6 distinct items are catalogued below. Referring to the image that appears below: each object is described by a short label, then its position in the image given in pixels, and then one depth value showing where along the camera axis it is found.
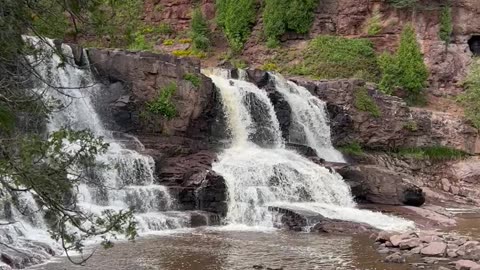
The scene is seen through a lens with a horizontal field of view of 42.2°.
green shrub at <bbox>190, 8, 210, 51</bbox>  44.12
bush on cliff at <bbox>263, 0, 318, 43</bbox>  42.53
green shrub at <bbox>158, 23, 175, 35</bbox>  46.38
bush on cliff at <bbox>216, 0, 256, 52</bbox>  44.11
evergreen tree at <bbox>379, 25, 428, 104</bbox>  38.12
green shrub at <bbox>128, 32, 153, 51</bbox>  42.50
